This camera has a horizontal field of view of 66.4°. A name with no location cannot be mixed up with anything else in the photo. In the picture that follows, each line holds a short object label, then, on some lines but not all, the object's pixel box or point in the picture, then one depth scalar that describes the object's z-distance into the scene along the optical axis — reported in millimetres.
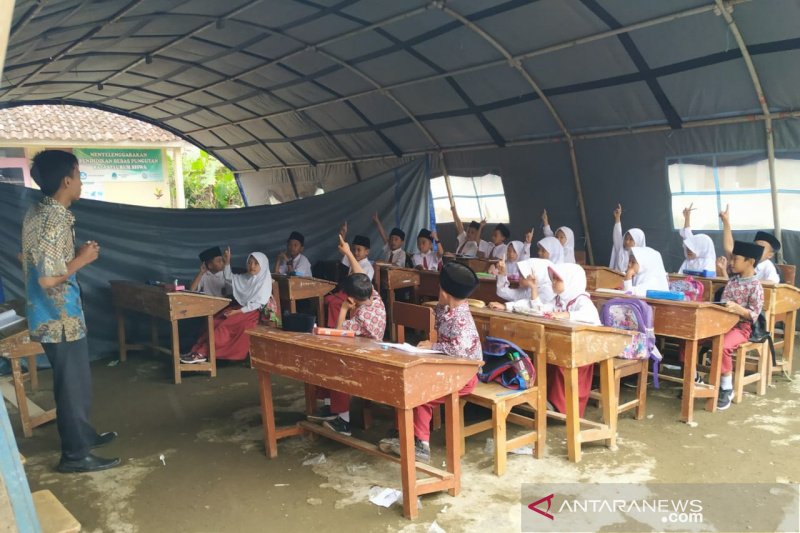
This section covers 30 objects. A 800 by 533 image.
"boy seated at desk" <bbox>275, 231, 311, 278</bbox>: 8641
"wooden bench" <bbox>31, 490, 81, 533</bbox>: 2318
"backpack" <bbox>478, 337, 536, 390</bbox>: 4137
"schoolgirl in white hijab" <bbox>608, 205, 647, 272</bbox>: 6797
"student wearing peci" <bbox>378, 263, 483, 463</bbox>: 3906
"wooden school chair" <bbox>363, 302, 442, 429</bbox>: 4745
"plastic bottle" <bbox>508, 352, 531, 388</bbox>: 4113
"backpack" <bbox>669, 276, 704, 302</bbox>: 6047
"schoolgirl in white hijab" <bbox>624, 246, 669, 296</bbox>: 5895
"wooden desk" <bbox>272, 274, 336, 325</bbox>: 7676
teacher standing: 3844
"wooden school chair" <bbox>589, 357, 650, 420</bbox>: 4617
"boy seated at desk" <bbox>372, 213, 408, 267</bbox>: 9188
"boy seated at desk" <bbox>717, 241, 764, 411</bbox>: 5051
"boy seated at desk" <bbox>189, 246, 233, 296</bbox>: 7668
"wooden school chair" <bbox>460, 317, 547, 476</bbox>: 3914
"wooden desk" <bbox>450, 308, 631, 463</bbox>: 4031
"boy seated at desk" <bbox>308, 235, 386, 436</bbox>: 4422
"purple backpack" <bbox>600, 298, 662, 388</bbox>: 4684
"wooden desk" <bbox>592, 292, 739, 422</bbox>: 4676
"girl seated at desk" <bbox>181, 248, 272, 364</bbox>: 7000
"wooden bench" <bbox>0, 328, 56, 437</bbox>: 4871
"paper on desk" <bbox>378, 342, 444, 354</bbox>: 3570
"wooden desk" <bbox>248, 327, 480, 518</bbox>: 3319
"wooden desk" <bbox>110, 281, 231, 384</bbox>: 6402
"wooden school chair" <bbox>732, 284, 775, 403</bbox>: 5199
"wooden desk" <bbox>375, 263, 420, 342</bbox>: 8102
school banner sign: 19438
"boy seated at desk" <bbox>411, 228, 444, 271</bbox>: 9266
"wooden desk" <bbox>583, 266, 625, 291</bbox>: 7422
